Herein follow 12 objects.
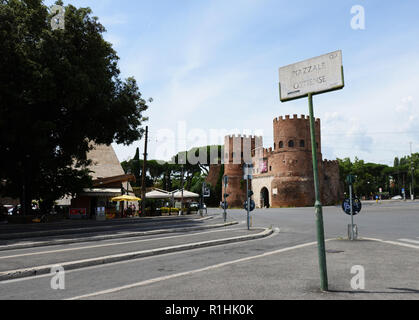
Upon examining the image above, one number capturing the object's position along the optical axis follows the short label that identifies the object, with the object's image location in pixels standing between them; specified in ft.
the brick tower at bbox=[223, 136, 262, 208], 217.56
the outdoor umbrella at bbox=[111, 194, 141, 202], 95.68
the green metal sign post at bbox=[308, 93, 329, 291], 15.66
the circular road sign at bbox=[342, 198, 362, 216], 39.58
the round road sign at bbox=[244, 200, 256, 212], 54.90
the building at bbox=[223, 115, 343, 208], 182.91
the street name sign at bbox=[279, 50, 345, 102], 15.84
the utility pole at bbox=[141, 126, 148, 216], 105.50
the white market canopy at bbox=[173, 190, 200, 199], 117.44
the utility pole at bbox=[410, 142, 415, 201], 276.37
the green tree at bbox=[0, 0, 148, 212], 62.23
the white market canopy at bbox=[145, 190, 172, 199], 113.19
